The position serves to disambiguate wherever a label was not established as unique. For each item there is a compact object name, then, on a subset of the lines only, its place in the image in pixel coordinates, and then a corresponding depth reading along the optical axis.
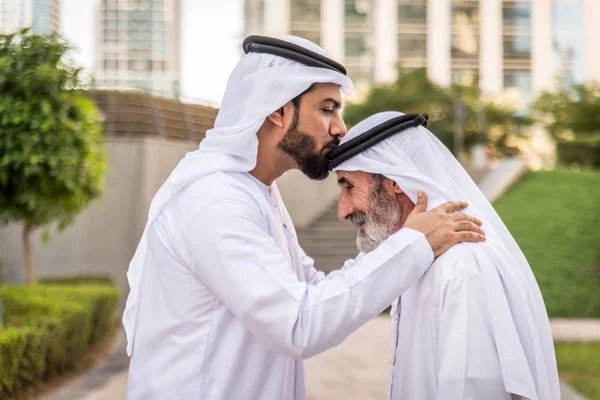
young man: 2.05
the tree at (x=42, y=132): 6.57
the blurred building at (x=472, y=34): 54.00
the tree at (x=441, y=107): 37.72
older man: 2.08
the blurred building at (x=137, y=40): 143.75
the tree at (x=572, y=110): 34.00
